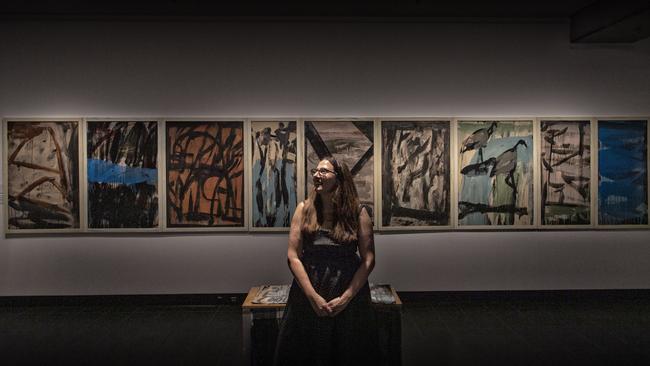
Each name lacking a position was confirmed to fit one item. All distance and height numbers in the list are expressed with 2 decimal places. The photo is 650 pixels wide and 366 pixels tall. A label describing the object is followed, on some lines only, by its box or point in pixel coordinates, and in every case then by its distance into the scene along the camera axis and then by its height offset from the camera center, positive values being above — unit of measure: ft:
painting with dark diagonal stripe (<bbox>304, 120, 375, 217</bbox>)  17.29 +1.30
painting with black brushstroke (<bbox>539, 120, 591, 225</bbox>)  17.60 +0.48
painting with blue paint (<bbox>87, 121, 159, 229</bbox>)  17.20 +0.57
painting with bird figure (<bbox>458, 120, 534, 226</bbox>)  17.51 +0.32
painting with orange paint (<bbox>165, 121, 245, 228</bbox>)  17.26 +0.41
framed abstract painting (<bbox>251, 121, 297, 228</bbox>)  17.28 +0.56
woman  9.36 -2.11
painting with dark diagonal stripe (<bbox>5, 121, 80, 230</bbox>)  17.20 +0.61
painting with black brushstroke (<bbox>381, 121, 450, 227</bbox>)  17.46 +0.52
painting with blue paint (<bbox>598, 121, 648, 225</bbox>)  17.71 +0.40
